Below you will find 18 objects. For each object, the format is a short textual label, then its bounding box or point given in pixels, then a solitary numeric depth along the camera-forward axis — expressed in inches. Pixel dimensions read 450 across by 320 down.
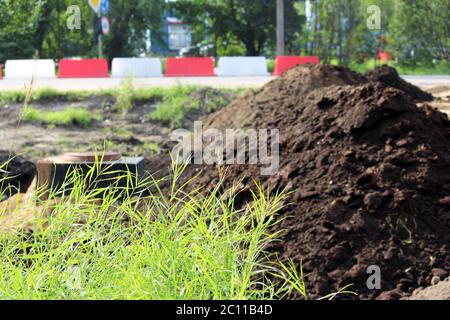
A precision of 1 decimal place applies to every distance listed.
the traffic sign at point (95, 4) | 984.8
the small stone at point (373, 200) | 255.6
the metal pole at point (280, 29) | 1098.1
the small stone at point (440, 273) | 235.9
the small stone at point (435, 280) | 233.0
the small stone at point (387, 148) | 275.9
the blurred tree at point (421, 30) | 1125.7
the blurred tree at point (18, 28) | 940.0
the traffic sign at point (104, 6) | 1020.4
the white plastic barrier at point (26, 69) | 898.6
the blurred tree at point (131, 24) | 1304.1
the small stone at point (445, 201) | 259.8
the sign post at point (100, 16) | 993.5
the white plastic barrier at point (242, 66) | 989.8
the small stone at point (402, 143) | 278.7
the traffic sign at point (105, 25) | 1026.7
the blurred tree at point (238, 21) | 1341.0
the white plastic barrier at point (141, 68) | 958.4
